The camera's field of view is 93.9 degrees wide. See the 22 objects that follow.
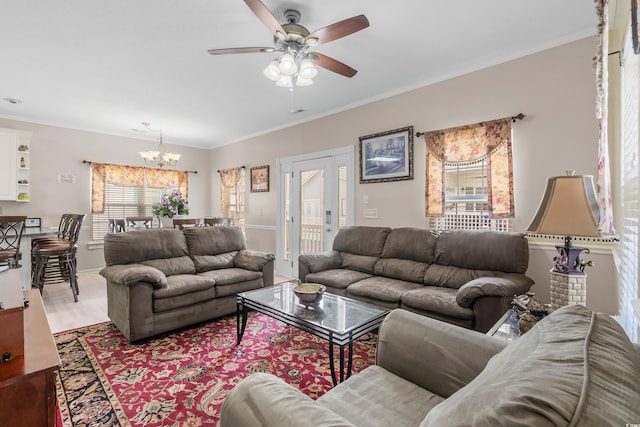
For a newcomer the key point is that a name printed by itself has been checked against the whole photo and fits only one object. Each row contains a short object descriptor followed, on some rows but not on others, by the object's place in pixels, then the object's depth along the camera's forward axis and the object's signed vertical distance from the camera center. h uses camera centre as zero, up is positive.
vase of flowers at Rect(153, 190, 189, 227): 4.43 +0.07
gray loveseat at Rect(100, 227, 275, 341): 2.63 -0.66
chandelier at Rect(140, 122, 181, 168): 5.01 +0.97
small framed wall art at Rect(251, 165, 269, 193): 5.69 +0.67
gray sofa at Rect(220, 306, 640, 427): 0.50 -0.42
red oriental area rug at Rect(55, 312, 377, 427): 1.79 -1.17
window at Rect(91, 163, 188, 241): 5.64 +0.50
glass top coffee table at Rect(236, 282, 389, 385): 1.91 -0.75
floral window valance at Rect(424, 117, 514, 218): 3.02 +0.60
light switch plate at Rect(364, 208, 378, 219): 4.11 -0.01
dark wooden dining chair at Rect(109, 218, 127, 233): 5.12 -0.20
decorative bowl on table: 2.33 -0.64
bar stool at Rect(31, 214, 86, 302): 3.77 -0.50
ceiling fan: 2.02 +1.29
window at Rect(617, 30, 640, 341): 1.57 +0.11
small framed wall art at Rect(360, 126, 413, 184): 3.77 +0.75
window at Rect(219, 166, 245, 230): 6.35 +0.43
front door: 4.52 +0.15
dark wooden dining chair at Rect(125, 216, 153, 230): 5.33 -0.16
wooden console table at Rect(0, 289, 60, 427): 1.03 -0.62
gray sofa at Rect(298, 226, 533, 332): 2.27 -0.58
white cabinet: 4.58 +0.79
